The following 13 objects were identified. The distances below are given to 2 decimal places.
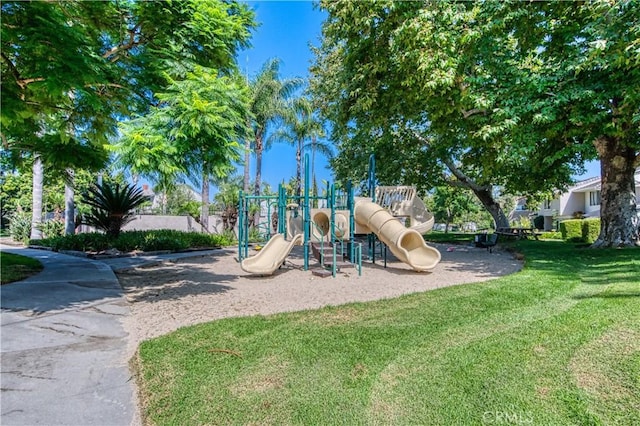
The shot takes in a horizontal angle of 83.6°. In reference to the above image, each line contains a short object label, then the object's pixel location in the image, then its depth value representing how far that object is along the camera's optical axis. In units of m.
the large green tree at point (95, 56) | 4.36
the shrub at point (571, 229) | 22.39
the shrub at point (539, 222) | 40.62
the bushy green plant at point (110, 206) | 13.53
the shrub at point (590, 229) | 19.53
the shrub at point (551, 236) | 25.49
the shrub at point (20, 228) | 18.78
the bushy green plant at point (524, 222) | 45.41
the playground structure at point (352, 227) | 9.45
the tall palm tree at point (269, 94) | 22.38
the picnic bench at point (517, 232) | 18.83
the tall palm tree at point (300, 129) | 23.95
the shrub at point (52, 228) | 17.73
